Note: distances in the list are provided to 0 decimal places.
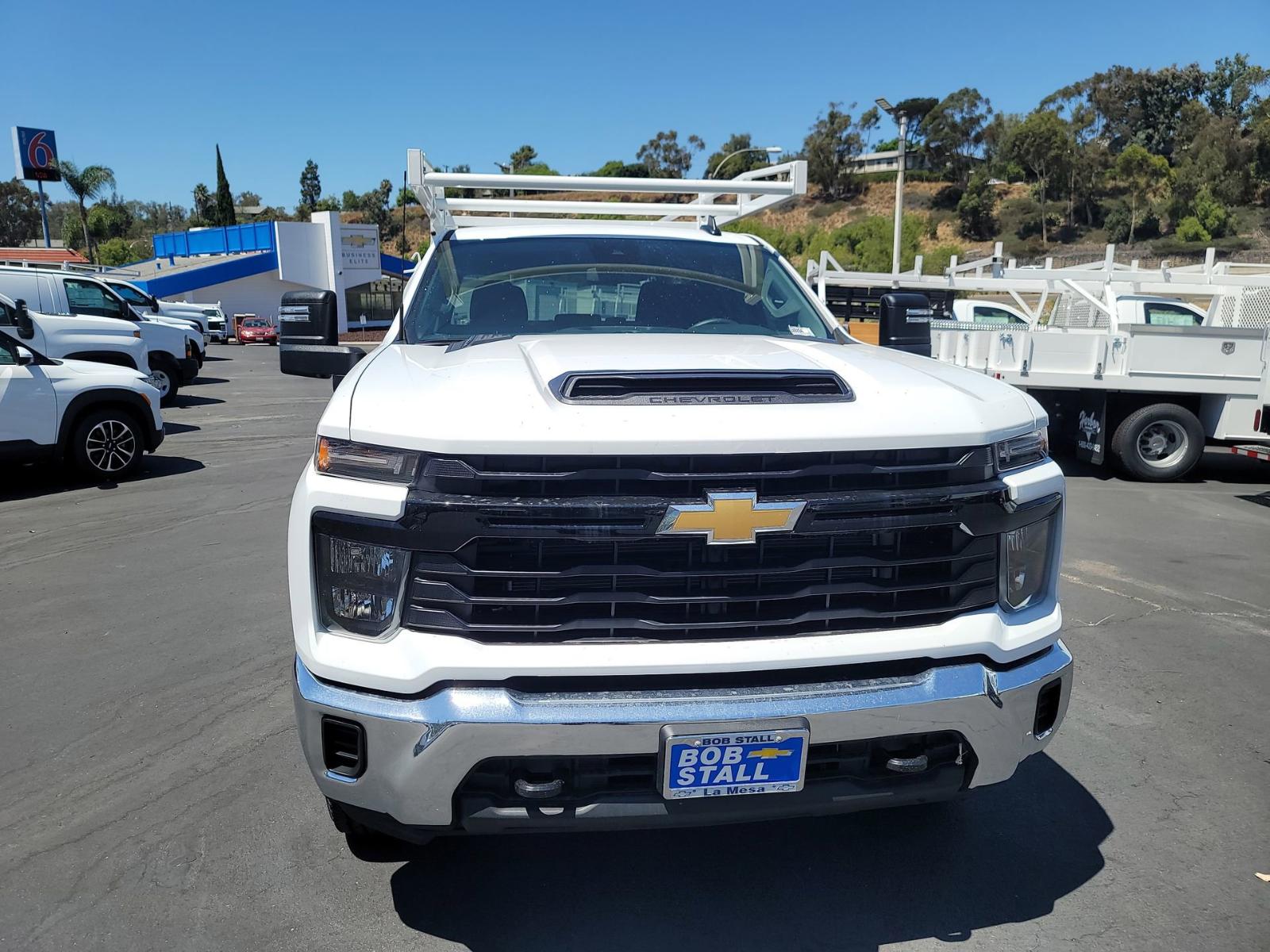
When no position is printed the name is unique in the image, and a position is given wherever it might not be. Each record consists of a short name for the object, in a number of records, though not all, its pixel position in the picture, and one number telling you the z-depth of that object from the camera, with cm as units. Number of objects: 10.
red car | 4075
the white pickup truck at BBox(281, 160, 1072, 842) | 228
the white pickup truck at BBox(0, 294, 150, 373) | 1229
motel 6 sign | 6175
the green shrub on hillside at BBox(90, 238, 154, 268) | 7118
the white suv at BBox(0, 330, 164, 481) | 850
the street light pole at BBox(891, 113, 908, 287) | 3128
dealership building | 5278
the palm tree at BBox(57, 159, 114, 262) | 7544
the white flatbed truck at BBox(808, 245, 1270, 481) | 975
